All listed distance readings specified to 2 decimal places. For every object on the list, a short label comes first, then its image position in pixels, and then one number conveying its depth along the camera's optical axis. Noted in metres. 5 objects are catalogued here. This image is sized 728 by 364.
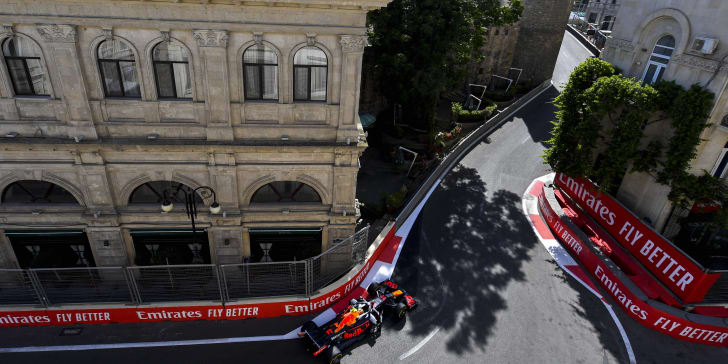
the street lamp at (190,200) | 15.59
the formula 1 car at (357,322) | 16.08
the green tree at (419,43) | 28.12
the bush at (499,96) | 43.25
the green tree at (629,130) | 19.00
